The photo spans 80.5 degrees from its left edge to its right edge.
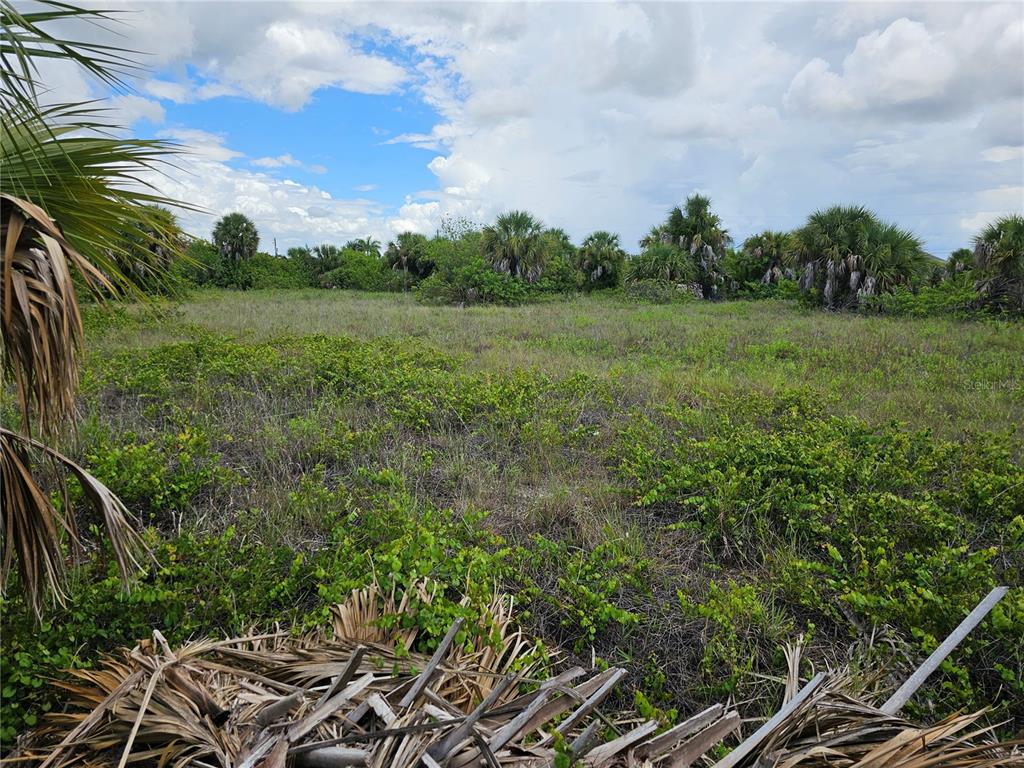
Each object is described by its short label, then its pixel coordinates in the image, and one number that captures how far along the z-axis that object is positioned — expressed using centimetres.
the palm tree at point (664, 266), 2647
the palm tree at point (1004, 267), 1625
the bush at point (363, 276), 3659
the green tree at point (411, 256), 3688
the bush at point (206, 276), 2660
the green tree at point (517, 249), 2697
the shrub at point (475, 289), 2439
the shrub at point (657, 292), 2422
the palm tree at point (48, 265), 159
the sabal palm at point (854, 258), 1916
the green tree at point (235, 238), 3484
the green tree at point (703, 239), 2842
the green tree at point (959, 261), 2294
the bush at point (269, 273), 3450
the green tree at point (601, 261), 2883
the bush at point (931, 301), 1667
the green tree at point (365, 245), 4759
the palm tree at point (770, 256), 2906
